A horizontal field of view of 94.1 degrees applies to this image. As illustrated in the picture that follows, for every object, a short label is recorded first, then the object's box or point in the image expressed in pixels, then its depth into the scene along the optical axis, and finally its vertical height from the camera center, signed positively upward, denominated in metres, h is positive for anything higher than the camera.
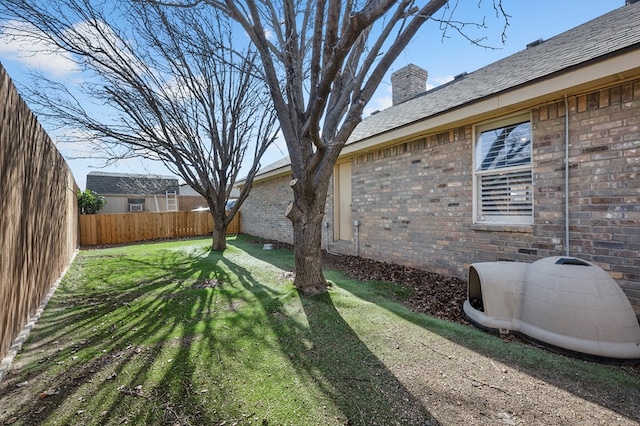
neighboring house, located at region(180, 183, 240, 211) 25.67 +0.96
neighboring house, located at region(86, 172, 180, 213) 22.97 +1.38
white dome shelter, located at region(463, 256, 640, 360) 2.74 -0.99
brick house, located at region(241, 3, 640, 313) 3.56 +0.72
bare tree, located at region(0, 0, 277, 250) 6.48 +3.49
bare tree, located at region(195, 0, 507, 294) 4.08 +1.87
